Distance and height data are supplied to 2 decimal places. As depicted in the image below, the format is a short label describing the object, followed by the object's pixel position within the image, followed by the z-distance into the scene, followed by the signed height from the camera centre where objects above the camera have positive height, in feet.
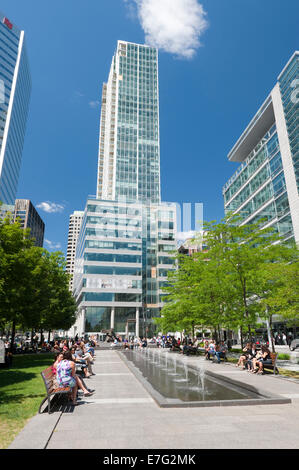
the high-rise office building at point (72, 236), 613.52 +196.45
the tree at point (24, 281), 54.90 +10.45
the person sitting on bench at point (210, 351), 64.80 -4.24
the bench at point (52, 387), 22.31 -4.38
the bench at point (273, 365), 43.57 -5.07
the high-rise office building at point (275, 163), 147.74 +93.80
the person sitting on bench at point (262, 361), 44.55 -4.50
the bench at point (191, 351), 81.56 -5.30
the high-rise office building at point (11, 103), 359.87 +295.34
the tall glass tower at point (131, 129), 324.19 +226.13
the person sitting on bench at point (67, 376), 24.55 -3.49
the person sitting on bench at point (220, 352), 61.51 -4.49
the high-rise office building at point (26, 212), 559.38 +221.55
